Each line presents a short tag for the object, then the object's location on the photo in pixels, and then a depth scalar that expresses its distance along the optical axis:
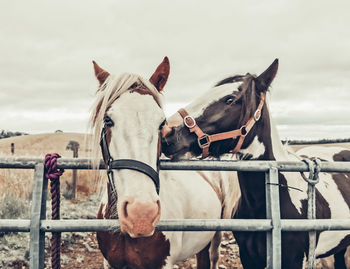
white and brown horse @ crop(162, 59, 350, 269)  2.46
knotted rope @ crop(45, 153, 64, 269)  2.03
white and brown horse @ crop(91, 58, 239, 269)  1.63
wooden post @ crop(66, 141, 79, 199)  8.95
